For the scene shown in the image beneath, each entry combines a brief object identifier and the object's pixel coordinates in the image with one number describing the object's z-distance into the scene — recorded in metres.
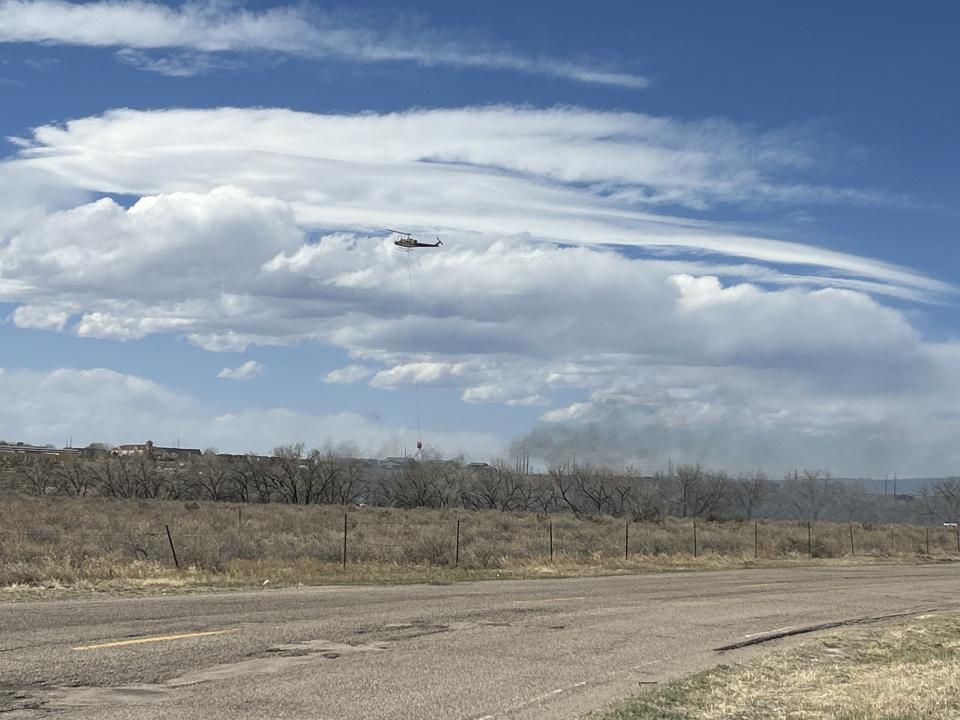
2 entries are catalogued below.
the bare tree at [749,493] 119.75
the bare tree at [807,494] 138.38
